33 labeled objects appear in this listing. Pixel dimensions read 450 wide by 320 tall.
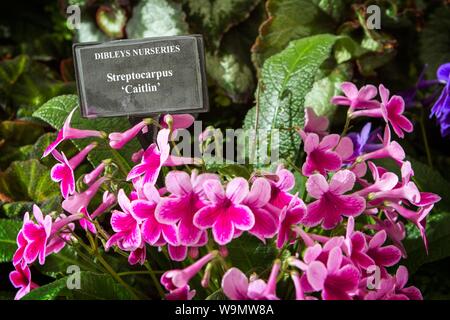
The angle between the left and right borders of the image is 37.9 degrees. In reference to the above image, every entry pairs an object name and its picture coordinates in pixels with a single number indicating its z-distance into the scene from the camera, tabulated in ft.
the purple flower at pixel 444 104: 3.75
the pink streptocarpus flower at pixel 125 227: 2.63
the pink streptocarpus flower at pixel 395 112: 3.07
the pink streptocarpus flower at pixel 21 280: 2.95
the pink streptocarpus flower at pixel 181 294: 2.55
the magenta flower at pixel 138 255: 2.84
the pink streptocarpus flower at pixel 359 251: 2.63
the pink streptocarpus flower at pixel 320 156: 2.89
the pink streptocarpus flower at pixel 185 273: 2.48
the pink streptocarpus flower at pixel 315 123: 3.61
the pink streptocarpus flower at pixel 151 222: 2.53
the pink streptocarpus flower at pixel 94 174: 2.90
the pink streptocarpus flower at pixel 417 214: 2.91
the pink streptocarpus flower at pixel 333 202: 2.62
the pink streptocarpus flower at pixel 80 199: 2.89
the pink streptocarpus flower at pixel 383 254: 2.80
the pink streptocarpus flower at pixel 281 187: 2.61
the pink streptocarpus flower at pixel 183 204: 2.47
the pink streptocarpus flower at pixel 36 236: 2.69
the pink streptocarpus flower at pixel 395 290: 2.63
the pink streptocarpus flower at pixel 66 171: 2.86
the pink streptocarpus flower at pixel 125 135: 2.88
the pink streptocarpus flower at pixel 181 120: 3.01
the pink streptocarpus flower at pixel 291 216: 2.53
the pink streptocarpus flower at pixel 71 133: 3.00
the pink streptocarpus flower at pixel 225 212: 2.43
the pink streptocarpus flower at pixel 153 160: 2.61
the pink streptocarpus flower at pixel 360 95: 3.23
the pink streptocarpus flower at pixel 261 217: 2.48
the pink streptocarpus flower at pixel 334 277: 2.35
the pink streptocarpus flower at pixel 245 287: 2.35
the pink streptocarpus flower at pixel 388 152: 2.94
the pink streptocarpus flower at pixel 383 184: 2.78
